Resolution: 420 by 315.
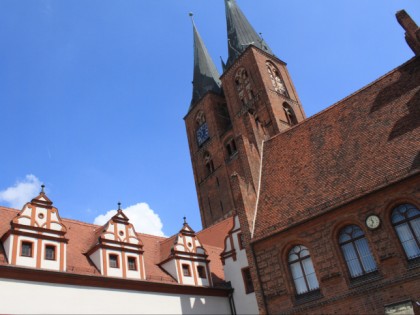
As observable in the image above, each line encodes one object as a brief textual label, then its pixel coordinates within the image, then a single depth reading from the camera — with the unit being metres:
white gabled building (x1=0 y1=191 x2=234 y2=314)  14.48
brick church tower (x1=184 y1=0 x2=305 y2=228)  40.38
